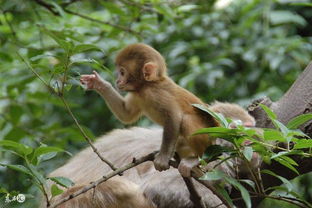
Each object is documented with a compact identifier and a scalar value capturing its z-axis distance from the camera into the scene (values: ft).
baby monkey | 17.81
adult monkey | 23.48
